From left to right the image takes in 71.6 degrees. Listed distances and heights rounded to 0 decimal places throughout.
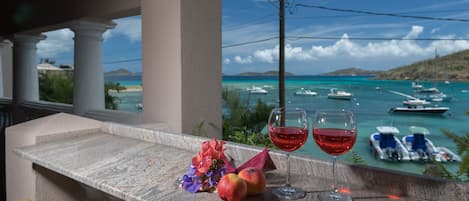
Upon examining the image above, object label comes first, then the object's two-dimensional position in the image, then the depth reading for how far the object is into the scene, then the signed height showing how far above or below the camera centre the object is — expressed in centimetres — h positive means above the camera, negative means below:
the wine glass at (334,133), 65 -9
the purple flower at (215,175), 71 -19
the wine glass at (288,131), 70 -9
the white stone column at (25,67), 430 +27
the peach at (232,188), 62 -19
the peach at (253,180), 66 -19
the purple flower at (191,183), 71 -21
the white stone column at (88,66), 310 +21
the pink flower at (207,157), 72 -16
